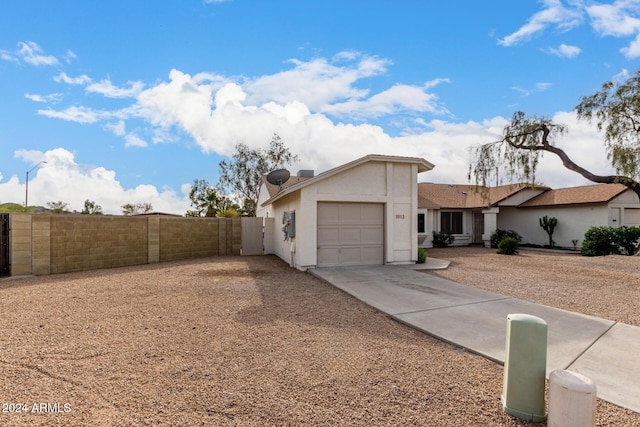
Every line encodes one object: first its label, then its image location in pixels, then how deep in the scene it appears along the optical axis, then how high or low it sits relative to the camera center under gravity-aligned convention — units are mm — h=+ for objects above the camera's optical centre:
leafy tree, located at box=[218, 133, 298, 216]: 33906 +4918
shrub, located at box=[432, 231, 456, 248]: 21734 -1434
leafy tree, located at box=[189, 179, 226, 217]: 34406 +1705
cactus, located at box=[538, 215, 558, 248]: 21141 -451
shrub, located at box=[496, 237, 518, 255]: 17312 -1440
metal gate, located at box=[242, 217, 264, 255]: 16786 -971
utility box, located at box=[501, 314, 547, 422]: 3162 -1414
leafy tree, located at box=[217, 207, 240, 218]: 27291 +158
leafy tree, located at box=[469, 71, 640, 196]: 16547 +4159
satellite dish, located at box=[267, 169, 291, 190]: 15719 +1826
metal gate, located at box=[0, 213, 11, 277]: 10641 -933
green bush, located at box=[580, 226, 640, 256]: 16605 -1143
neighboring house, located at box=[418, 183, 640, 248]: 19172 +451
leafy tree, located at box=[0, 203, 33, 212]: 25122 +598
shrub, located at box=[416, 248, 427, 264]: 12909 -1506
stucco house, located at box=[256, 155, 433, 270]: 11234 +63
